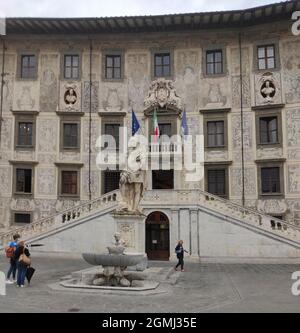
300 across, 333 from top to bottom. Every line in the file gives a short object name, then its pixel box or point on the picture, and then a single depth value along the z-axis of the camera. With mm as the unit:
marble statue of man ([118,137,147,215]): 16047
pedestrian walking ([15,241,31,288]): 13539
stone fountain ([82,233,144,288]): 12805
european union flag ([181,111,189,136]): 26047
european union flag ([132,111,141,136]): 26375
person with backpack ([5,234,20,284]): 14312
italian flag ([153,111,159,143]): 26719
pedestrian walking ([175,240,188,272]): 18734
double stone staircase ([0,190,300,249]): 24000
